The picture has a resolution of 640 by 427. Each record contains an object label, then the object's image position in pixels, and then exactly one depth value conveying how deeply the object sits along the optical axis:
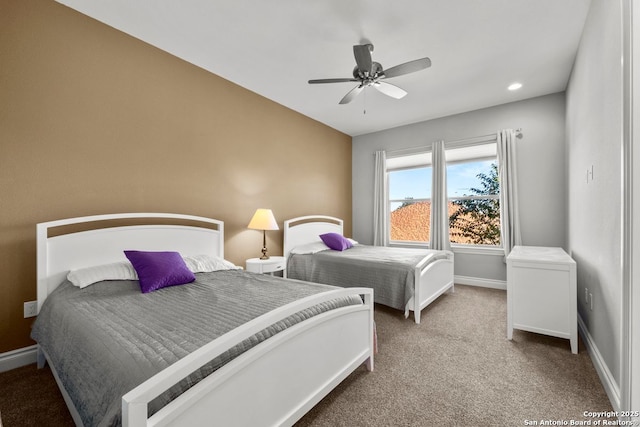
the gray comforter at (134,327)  1.01
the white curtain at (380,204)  5.05
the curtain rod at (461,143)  4.07
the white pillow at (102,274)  1.94
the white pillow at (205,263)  2.50
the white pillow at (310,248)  3.83
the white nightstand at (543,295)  2.19
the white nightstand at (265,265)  3.18
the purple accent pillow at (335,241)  3.98
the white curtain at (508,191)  3.83
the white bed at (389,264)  2.84
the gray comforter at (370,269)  2.89
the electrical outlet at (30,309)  2.02
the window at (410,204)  4.86
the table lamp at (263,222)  3.28
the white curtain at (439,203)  4.37
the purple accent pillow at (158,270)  1.99
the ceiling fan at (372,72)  2.31
